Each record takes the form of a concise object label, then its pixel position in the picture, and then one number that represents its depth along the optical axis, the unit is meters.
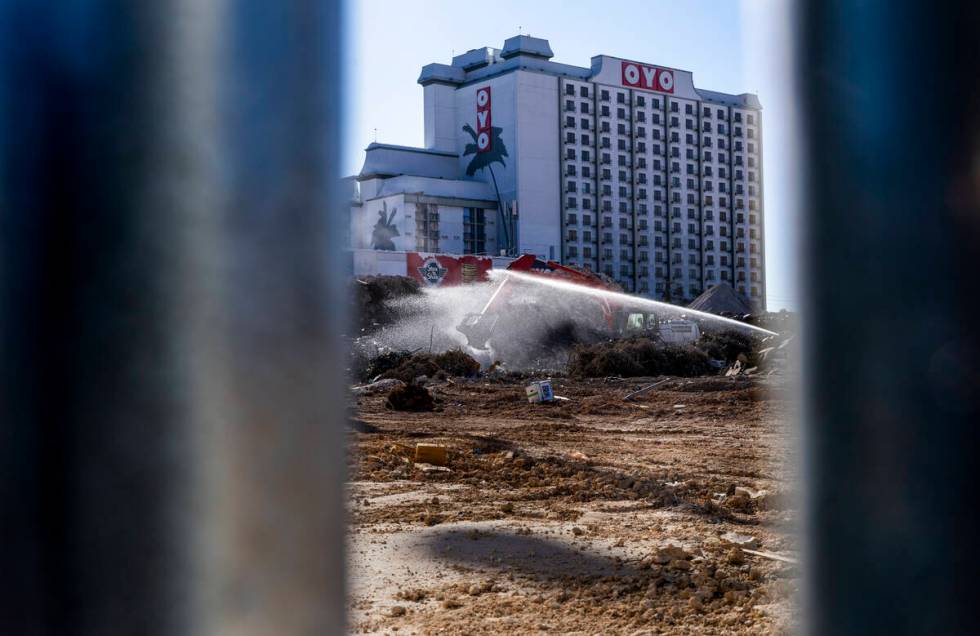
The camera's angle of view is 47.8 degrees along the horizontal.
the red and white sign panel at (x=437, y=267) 72.75
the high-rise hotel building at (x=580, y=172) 104.81
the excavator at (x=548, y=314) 43.91
